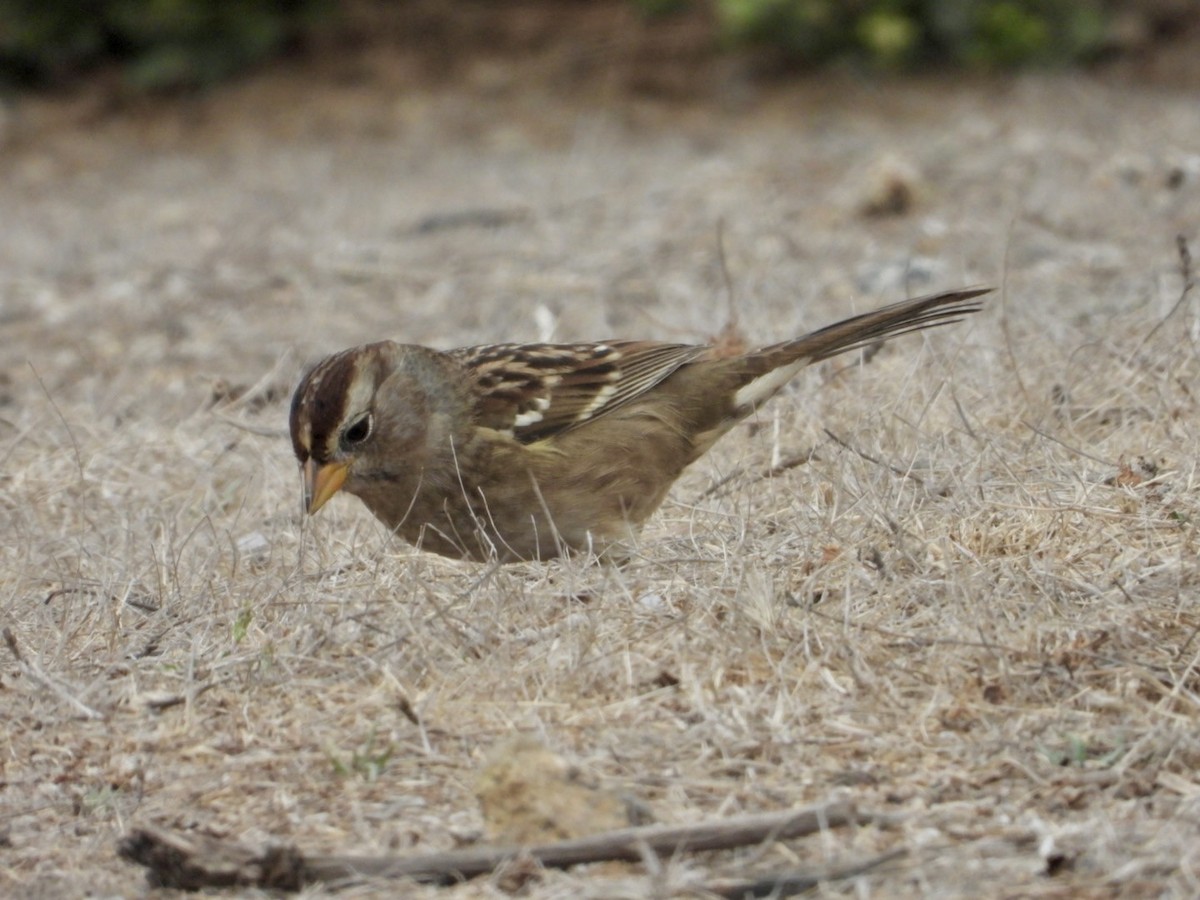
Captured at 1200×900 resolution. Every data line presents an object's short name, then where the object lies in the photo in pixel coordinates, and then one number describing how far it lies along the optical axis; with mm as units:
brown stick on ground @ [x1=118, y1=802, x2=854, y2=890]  6426
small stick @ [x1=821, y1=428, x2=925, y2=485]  9258
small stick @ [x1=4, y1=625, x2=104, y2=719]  8023
